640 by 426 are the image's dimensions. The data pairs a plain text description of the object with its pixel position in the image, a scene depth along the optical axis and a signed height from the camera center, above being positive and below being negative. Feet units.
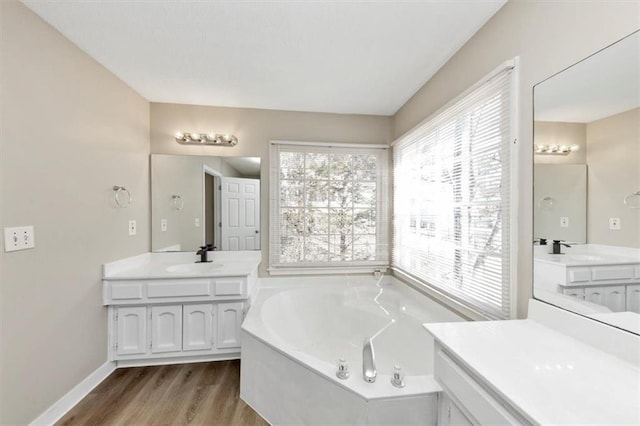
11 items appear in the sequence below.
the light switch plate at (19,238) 4.59 -0.50
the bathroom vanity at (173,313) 7.16 -2.82
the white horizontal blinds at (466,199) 4.79 +0.25
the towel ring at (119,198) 7.39 +0.38
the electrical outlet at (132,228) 8.06 -0.54
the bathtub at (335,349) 4.06 -3.05
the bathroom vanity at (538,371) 2.41 -1.74
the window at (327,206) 9.46 +0.15
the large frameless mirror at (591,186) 3.08 +0.32
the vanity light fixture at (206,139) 9.00 +2.41
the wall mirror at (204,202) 9.09 +0.27
